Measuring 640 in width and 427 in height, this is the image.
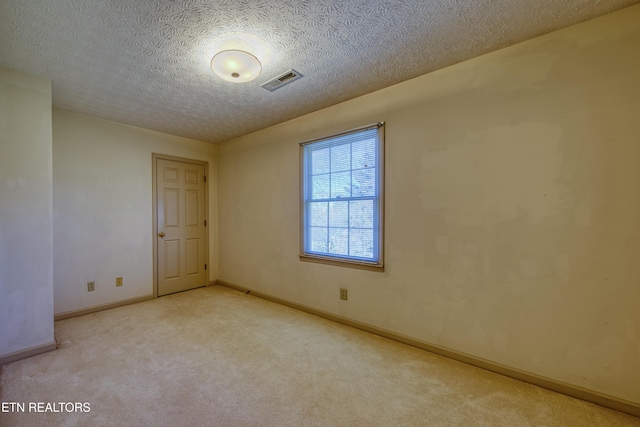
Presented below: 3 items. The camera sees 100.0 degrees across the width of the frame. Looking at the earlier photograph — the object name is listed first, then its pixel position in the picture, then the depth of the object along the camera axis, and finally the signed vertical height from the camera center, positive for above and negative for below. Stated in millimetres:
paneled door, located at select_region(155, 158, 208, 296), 4059 -240
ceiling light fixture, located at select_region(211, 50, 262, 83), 1920 +1081
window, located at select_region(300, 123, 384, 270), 2783 +147
